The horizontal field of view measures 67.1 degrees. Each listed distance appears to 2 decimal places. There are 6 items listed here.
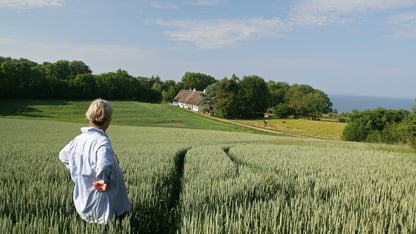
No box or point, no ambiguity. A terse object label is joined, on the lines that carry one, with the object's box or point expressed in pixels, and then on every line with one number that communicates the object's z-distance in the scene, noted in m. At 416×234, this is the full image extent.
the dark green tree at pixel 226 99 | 78.94
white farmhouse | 93.38
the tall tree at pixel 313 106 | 93.25
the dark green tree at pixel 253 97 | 82.11
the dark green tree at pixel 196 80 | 135.00
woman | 3.63
